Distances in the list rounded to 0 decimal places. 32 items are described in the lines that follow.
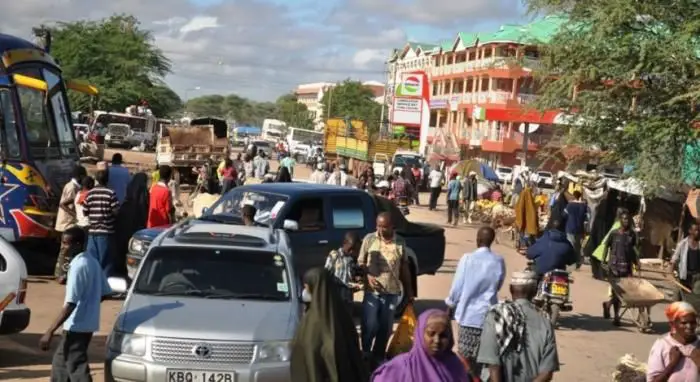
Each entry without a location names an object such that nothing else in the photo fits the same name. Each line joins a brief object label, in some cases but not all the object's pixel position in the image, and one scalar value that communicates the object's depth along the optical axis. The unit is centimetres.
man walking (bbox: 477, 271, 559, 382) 599
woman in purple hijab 497
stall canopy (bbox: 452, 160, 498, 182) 4003
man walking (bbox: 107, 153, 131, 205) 1676
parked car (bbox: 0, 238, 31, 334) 944
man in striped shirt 1289
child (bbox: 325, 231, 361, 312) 1015
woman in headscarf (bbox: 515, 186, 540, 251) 2189
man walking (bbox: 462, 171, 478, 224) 3216
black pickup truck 1286
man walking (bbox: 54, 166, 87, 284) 1449
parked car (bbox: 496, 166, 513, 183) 5625
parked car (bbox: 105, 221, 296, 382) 777
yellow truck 5128
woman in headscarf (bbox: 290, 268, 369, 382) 614
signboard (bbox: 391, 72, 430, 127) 7475
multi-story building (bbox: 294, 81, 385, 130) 16425
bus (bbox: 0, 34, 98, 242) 1466
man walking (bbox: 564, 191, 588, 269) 2067
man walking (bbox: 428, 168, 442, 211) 3562
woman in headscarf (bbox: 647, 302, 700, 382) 621
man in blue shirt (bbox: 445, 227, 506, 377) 865
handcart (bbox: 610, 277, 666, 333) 1401
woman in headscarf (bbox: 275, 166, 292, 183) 2401
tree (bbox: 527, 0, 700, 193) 1597
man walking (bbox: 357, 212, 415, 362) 994
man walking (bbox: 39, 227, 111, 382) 779
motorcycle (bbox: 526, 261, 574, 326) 1326
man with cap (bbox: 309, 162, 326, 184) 2762
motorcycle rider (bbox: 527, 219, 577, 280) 1318
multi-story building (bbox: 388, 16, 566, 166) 6656
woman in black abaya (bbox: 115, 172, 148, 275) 1350
